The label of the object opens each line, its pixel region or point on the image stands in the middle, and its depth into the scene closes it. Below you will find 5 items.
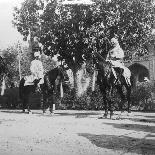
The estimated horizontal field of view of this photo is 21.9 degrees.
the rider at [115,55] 15.82
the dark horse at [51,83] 19.40
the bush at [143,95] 21.78
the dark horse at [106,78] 15.33
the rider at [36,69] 20.75
